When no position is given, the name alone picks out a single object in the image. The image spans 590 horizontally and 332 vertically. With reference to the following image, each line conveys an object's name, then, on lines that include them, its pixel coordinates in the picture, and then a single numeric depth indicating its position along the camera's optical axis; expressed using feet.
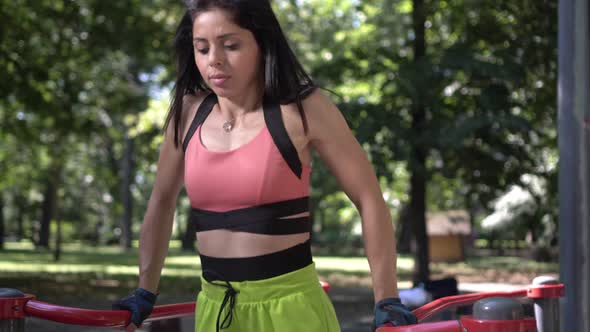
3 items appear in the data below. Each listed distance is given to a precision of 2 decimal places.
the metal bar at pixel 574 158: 15.30
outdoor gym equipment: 5.90
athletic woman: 6.86
